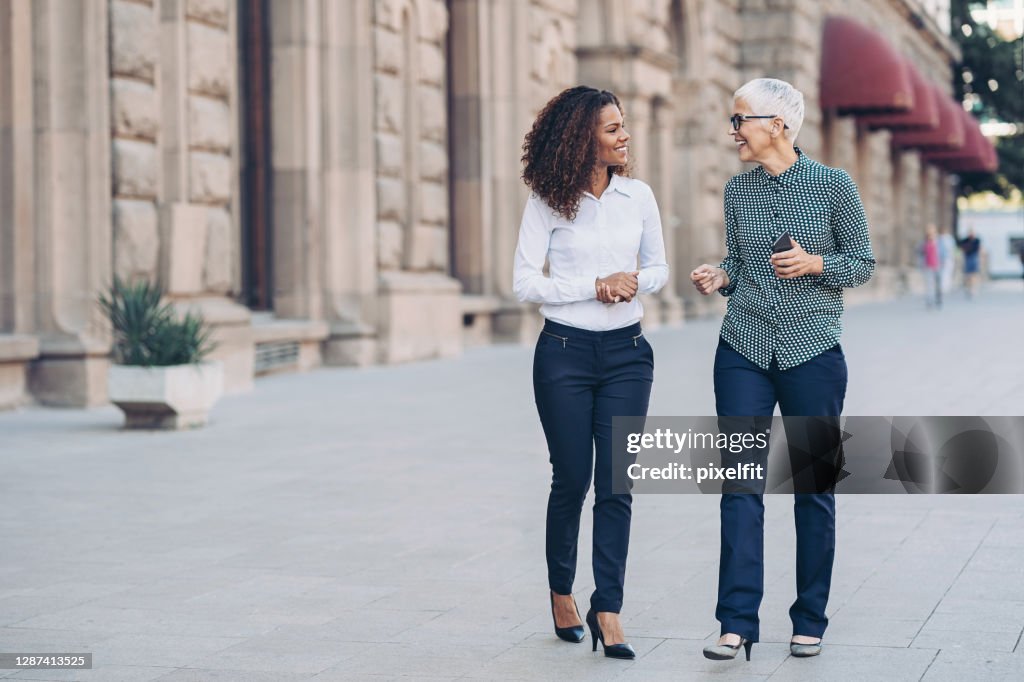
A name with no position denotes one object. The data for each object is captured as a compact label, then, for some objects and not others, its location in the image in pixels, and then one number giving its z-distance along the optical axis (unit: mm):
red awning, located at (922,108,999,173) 51281
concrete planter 10922
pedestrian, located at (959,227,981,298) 37625
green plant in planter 11031
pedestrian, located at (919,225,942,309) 30875
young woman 5328
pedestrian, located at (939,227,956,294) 31609
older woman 5184
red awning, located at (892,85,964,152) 44812
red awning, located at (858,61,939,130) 38625
